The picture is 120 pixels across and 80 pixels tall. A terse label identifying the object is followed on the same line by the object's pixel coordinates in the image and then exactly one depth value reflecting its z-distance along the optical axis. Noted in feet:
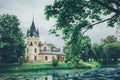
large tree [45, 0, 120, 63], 43.32
